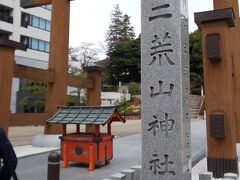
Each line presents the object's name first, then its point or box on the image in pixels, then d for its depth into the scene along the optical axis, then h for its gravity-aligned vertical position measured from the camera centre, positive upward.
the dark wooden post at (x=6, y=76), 7.20 +1.13
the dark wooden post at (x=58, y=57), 9.11 +2.34
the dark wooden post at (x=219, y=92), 4.90 +0.41
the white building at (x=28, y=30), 23.19 +9.37
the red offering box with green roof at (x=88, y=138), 6.06 -0.93
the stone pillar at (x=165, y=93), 3.38 +0.27
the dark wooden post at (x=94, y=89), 10.46 +0.96
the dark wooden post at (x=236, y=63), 7.42 +1.76
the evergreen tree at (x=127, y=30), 42.89 +16.73
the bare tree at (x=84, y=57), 34.31 +8.80
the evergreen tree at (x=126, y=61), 35.79 +8.34
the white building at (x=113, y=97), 33.95 +1.87
